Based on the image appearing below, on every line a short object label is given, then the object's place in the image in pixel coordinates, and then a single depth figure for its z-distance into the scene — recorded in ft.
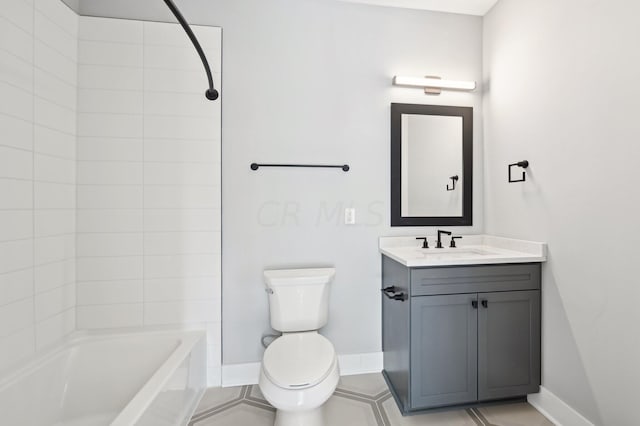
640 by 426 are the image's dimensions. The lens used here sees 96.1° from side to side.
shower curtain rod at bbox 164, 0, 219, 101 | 4.13
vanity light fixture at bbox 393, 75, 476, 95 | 6.54
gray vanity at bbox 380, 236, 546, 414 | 5.16
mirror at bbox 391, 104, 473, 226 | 6.75
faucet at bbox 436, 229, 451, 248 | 6.45
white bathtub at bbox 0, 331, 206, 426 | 4.26
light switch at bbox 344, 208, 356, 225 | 6.59
